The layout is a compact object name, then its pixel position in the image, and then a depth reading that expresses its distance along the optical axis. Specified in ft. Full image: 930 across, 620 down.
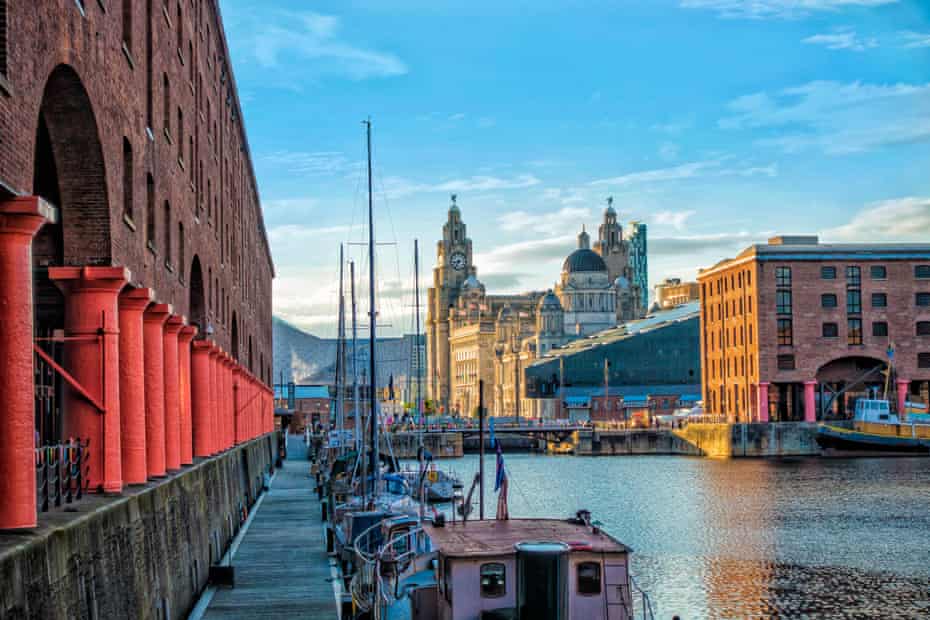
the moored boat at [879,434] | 378.94
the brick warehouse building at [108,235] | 51.83
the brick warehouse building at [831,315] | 408.67
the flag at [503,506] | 95.35
